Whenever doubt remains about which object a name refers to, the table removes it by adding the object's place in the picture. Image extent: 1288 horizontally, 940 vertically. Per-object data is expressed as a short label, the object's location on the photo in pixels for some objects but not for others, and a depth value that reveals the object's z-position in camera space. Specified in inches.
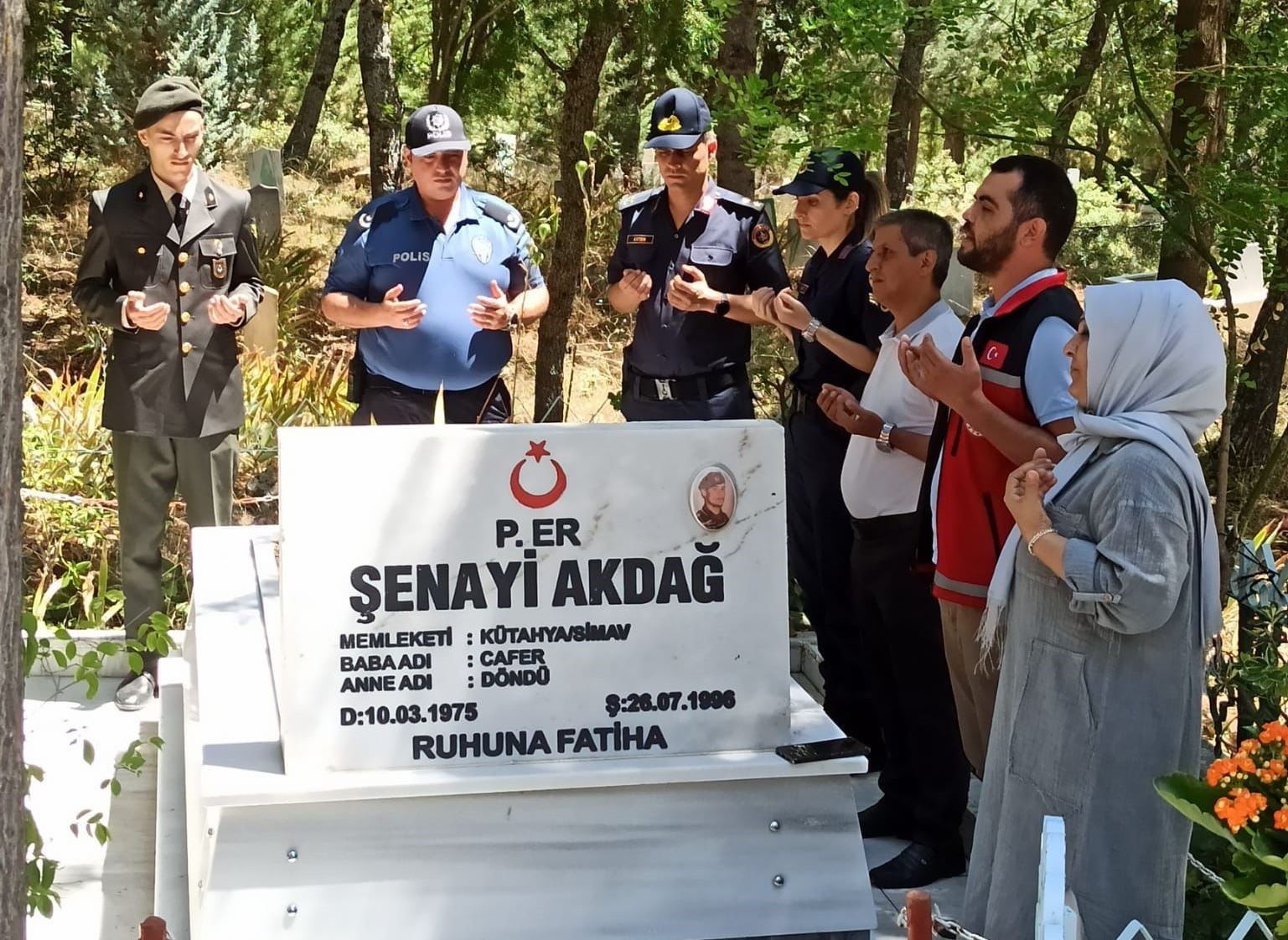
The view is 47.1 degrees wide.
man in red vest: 136.6
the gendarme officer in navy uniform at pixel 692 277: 200.7
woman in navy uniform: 179.2
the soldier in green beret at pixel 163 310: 202.8
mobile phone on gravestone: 132.3
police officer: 198.5
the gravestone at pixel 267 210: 434.3
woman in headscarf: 110.4
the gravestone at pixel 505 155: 562.6
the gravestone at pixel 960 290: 307.7
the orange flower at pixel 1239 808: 92.4
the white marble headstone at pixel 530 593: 124.0
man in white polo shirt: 159.5
